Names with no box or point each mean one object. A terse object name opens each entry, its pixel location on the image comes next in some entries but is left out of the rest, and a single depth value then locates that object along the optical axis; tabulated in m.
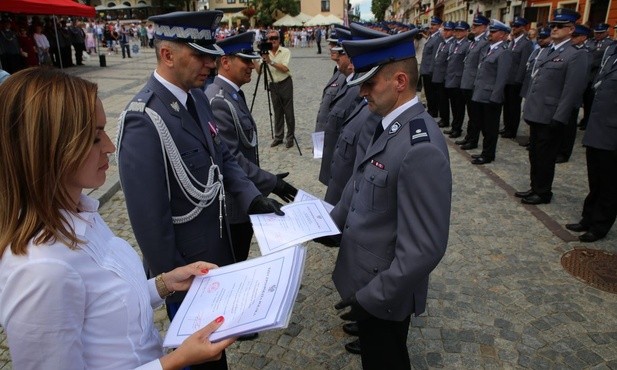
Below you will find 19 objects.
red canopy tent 12.43
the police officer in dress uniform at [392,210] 1.78
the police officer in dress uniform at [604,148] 4.46
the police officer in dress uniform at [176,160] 1.99
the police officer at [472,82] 8.20
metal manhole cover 3.85
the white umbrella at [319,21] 38.12
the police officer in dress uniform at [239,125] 3.25
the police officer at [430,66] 10.61
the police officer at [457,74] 8.94
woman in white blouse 1.01
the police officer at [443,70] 9.65
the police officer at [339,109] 4.05
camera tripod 7.78
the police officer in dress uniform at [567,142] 7.45
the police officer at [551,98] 5.43
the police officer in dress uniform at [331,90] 4.58
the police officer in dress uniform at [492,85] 7.30
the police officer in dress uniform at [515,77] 8.63
